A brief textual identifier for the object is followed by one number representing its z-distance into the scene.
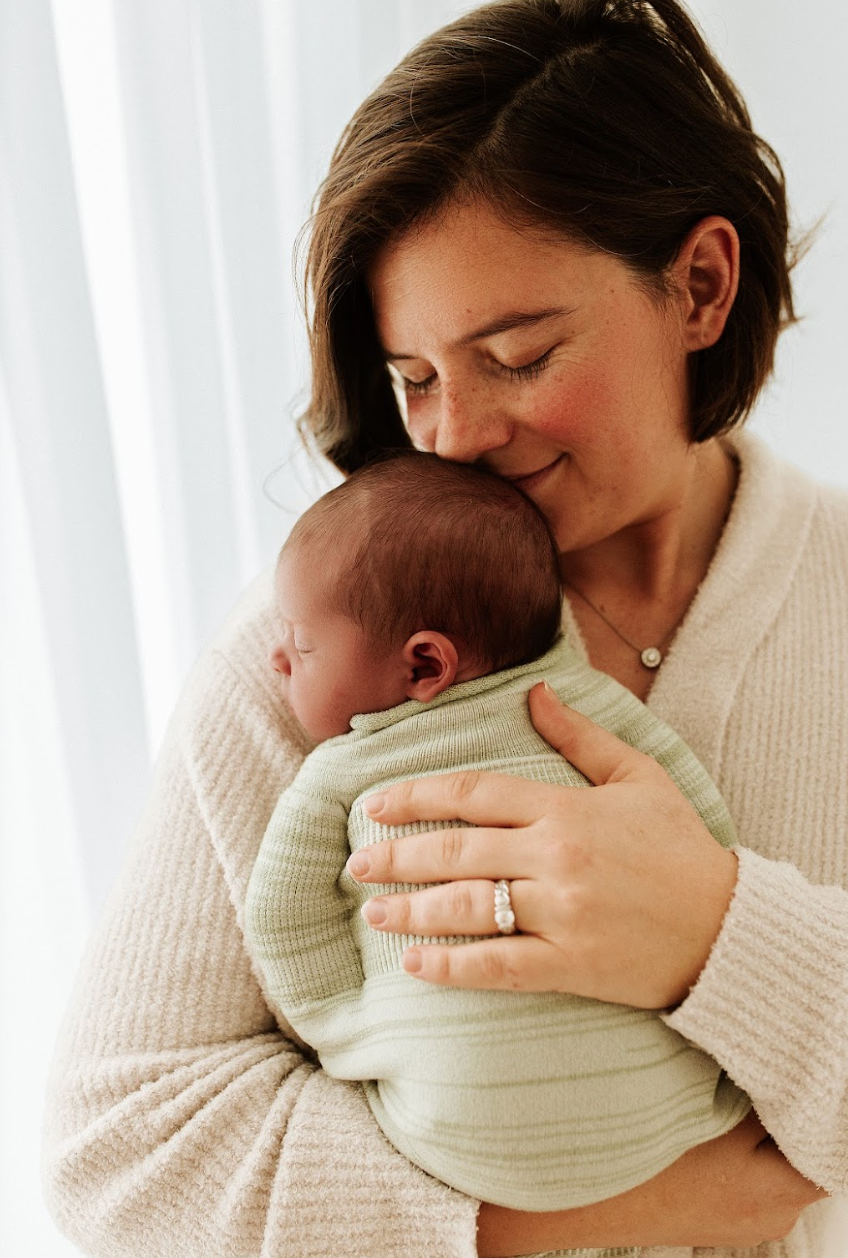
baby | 1.02
